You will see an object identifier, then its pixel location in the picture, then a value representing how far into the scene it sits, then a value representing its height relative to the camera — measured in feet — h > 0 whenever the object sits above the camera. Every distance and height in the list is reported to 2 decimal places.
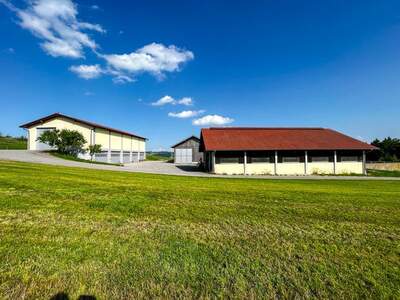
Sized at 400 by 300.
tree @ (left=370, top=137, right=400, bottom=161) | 155.43 +5.78
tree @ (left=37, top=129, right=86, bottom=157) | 97.91 +8.10
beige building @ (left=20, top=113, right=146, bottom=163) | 104.47 +12.64
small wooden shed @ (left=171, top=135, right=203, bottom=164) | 155.94 +4.91
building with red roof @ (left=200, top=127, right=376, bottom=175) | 82.38 +1.55
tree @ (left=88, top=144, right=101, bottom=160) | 101.71 +4.45
